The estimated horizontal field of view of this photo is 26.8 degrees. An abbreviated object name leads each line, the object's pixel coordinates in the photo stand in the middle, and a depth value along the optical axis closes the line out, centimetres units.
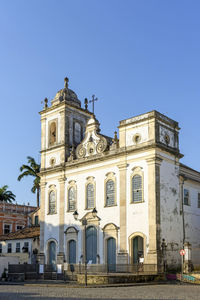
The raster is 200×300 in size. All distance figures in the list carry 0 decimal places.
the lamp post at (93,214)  2998
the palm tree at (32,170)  5906
